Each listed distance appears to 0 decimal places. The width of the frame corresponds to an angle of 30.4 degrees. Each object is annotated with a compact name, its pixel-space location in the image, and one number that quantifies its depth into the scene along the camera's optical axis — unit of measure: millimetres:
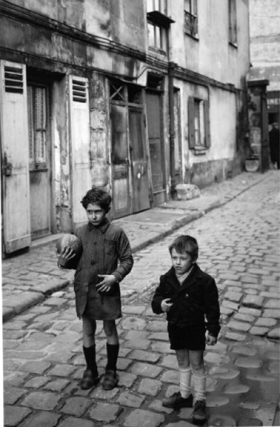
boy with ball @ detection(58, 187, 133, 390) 3215
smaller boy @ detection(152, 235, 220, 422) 2867
